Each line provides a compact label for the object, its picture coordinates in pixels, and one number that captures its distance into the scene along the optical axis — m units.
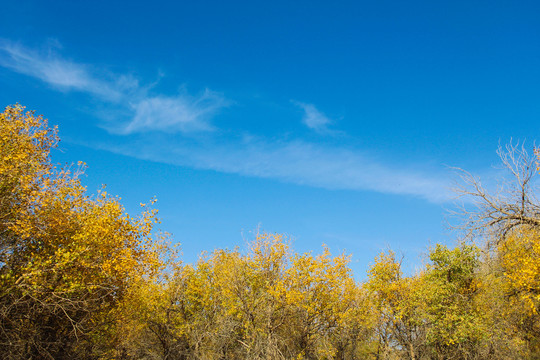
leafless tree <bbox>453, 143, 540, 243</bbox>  12.78
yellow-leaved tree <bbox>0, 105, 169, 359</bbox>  14.73
